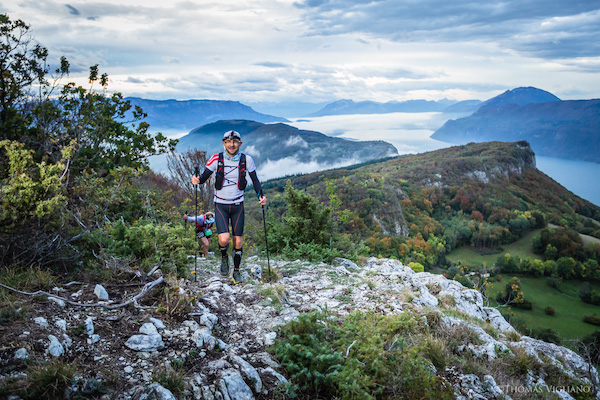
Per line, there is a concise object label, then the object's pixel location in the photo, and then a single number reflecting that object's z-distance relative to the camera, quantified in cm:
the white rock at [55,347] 355
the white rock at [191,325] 467
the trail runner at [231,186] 698
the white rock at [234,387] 366
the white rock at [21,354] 332
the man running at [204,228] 964
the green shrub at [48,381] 298
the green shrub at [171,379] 344
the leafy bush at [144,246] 606
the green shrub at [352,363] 395
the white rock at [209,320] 488
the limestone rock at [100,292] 487
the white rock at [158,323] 448
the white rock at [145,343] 404
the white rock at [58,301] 445
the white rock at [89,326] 405
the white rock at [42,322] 385
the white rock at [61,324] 395
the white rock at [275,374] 402
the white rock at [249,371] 389
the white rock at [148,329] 428
